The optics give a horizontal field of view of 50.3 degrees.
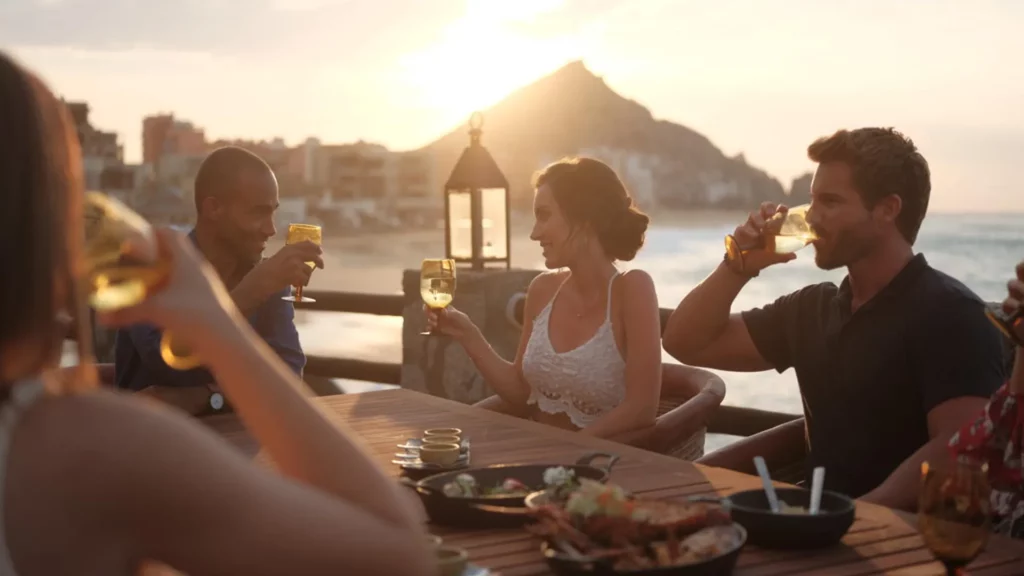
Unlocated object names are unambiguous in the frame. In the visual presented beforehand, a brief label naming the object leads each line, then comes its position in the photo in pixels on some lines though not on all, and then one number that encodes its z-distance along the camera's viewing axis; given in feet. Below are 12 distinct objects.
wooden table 5.74
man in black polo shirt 9.04
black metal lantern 18.90
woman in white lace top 11.54
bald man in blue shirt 11.16
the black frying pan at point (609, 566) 5.20
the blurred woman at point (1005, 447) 7.43
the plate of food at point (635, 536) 5.28
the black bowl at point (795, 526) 5.83
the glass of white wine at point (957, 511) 5.20
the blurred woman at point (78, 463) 2.84
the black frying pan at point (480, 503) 6.44
